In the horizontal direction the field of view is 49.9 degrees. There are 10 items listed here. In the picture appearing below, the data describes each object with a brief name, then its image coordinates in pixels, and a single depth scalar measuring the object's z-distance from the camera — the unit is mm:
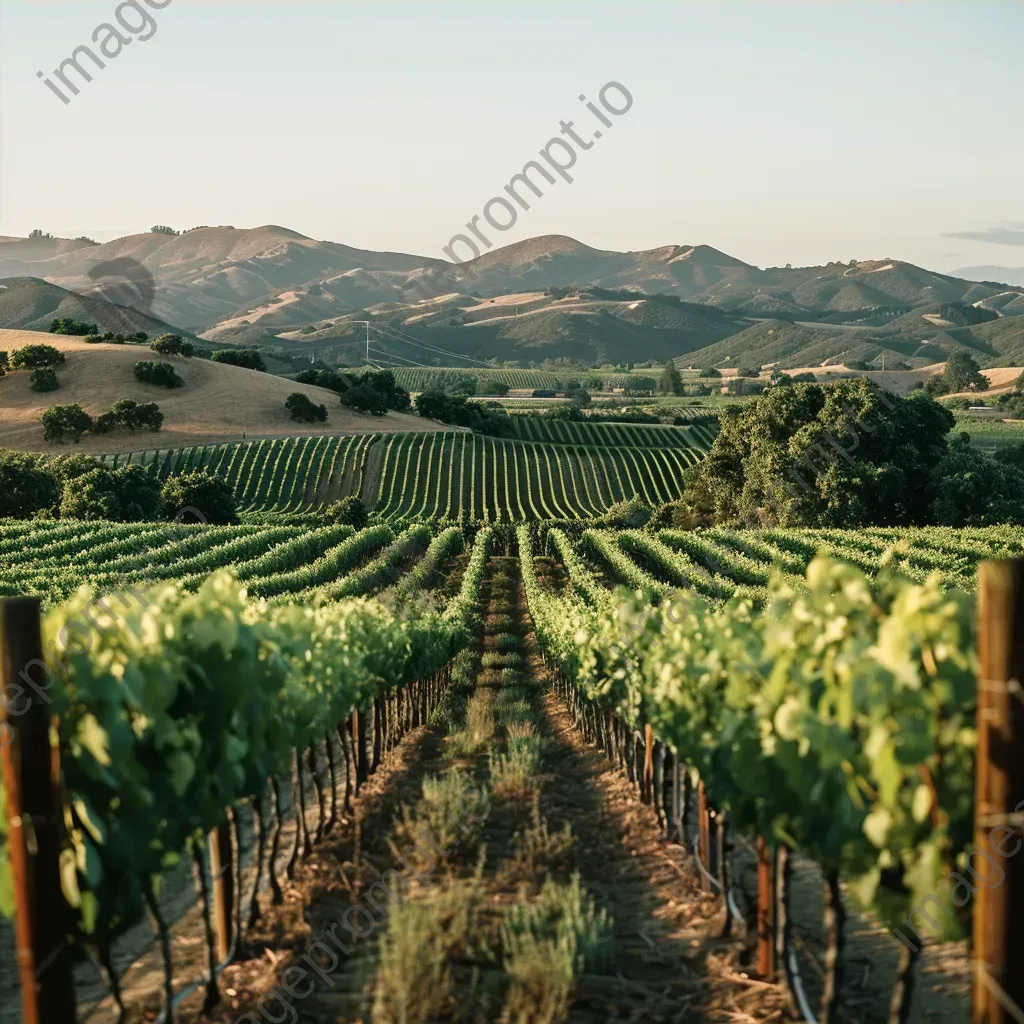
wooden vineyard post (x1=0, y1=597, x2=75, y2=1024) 4652
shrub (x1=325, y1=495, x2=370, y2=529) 62741
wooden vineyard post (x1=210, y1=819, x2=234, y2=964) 7496
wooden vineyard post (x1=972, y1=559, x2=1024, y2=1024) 4172
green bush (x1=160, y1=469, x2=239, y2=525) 53969
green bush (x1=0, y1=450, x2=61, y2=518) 51656
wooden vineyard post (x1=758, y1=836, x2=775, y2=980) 7156
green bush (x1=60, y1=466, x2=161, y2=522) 50500
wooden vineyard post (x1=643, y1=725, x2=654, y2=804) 11680
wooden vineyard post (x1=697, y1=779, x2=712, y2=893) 9148
